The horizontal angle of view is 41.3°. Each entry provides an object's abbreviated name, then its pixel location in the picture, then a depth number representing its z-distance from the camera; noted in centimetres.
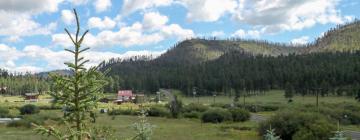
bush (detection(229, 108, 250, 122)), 9812
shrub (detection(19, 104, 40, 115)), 11838
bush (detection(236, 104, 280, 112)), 13050
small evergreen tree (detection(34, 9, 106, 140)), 690
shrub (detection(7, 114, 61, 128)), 7819
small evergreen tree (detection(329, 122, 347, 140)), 934
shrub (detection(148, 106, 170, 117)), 11114
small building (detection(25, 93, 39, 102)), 19045
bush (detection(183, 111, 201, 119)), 10972
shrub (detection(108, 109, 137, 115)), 11539
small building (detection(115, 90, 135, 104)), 17859
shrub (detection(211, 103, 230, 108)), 13844
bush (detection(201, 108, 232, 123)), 9712
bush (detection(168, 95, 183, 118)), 10869
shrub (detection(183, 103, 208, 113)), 11638
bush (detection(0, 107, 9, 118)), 10985
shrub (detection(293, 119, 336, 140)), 5594
